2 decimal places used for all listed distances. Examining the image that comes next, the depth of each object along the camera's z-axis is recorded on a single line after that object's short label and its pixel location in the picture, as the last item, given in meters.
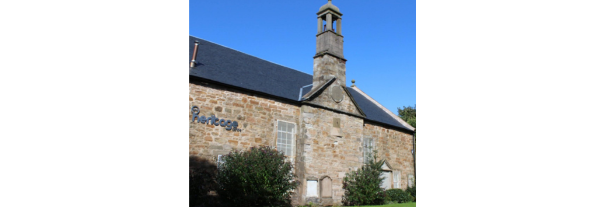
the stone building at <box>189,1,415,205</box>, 10.67
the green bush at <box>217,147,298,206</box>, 9.96
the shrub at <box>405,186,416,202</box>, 16.28
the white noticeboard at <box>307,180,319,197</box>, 12.17
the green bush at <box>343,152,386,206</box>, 13.20
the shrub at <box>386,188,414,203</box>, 15.50
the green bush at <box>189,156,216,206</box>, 9.66
